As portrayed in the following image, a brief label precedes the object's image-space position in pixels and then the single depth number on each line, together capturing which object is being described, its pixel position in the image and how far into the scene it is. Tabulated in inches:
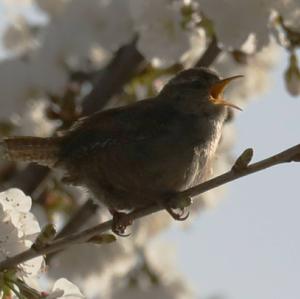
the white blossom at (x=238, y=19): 265.0
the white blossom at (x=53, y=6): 356.2
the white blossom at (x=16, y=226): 201.9
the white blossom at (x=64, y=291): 197.9
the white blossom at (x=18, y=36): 365.1
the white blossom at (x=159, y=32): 282.0
